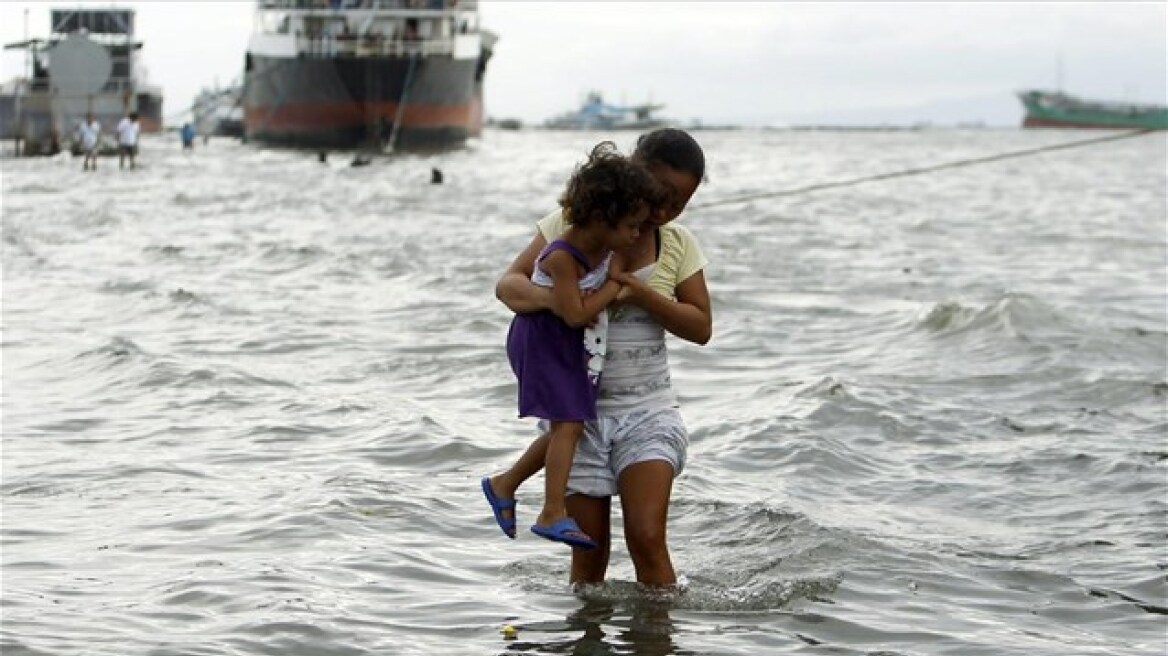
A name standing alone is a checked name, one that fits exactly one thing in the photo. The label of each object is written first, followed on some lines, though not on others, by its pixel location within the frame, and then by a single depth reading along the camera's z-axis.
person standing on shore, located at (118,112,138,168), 44.59
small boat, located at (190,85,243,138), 94.19
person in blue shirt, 63.81
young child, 5.14
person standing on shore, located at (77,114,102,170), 42.59
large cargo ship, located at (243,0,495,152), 62.56
